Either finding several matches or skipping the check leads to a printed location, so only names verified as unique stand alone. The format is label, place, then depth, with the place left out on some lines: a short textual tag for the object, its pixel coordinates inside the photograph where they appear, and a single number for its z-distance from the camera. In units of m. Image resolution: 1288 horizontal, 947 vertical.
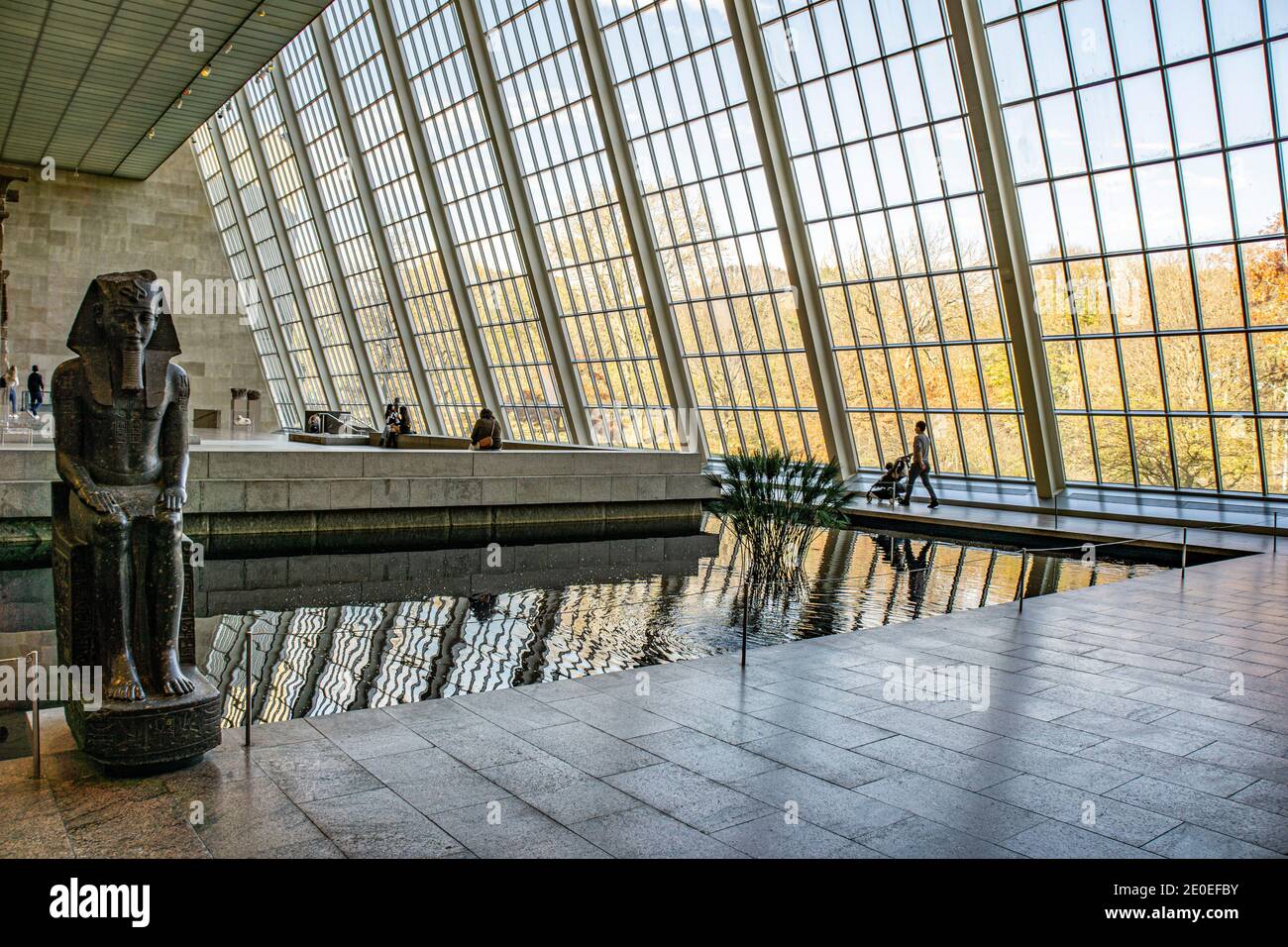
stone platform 13.30
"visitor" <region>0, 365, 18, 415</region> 27.09
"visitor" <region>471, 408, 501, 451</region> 18.55
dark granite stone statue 5.03
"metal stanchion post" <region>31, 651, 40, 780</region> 4.79
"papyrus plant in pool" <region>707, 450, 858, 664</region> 12.07
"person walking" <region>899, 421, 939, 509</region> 19.25
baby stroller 19.78
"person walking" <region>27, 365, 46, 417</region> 32.09
